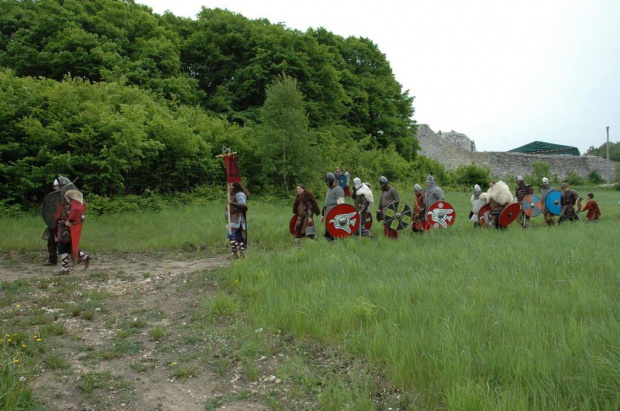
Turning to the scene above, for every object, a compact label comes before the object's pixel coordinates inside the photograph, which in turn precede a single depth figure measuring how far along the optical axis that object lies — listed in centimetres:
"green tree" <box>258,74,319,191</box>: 1988
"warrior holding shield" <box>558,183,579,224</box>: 1381
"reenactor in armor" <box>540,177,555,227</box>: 1390
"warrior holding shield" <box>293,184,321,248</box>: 1029
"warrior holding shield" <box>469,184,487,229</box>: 1267
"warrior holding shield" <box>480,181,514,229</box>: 1177
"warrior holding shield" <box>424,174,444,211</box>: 1190
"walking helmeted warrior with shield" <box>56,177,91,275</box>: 843
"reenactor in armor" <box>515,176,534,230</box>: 1357
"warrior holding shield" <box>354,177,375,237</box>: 1155
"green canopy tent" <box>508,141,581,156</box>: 5703
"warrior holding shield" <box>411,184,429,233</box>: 1233
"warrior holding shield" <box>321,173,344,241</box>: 1058
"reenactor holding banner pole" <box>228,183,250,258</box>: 962
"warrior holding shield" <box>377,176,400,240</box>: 1138
